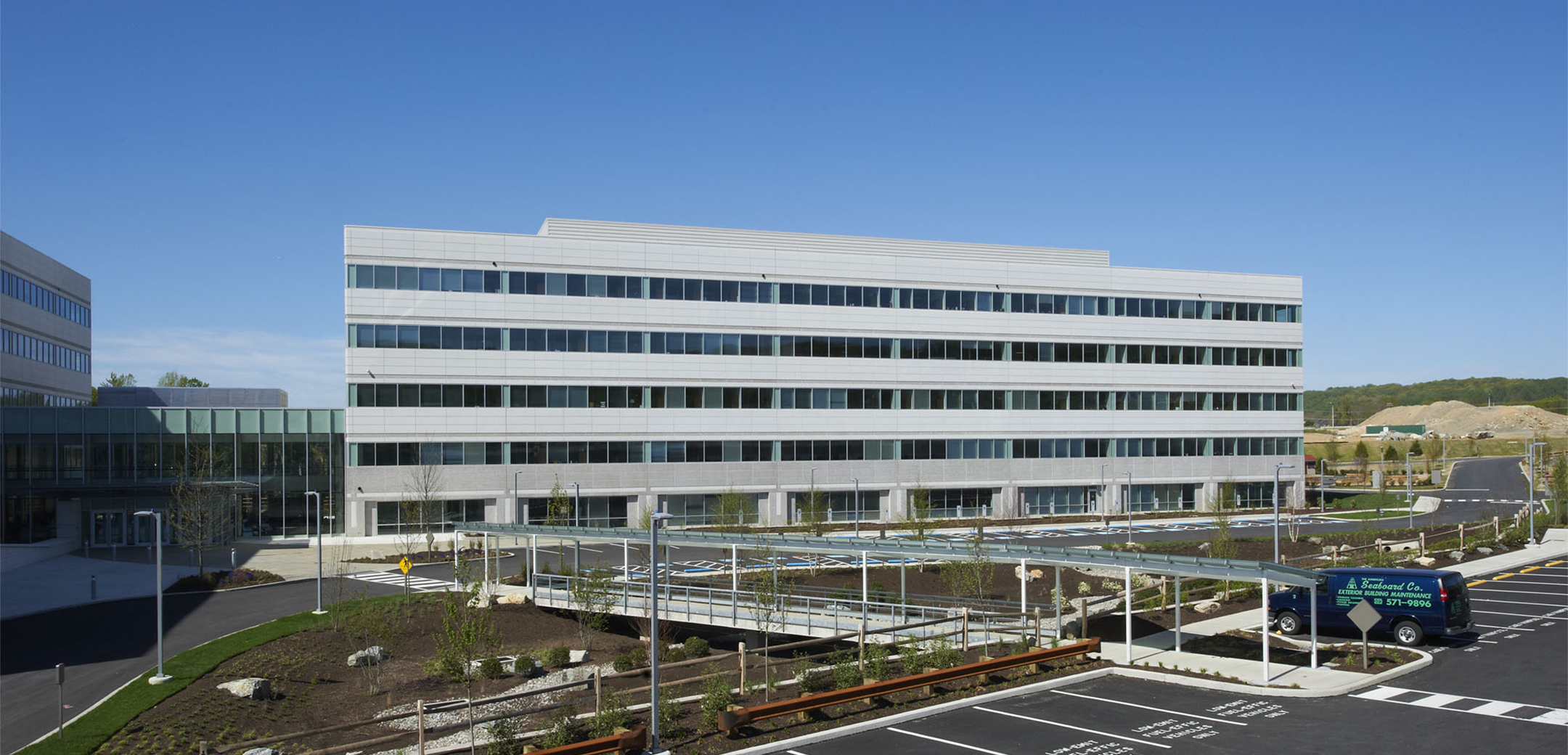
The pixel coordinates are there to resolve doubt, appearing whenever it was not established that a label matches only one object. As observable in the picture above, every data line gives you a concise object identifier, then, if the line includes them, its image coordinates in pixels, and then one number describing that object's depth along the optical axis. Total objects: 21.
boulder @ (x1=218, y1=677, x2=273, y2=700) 25.27
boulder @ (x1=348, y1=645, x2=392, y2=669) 29.44
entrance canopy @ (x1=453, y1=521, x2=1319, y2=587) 24.70
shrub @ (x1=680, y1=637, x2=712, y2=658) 29.41
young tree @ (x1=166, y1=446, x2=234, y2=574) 47.44
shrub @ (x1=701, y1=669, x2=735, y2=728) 19.73
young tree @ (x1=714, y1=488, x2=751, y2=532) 59.50
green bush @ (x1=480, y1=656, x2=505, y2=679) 27.36
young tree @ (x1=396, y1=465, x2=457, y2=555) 56.94
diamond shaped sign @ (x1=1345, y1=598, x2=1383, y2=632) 24.02
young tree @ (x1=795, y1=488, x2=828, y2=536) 57.09
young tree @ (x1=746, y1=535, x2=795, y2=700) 29.09
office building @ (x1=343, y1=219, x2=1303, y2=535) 59.56
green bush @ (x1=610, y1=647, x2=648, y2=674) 27.44
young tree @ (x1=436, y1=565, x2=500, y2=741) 20.53
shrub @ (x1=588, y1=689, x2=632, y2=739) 18.66
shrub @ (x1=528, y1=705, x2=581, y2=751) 18.12
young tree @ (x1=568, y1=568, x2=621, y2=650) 31.25
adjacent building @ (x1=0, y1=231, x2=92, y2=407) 58.31
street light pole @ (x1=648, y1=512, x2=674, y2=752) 17.50
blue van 27.75
